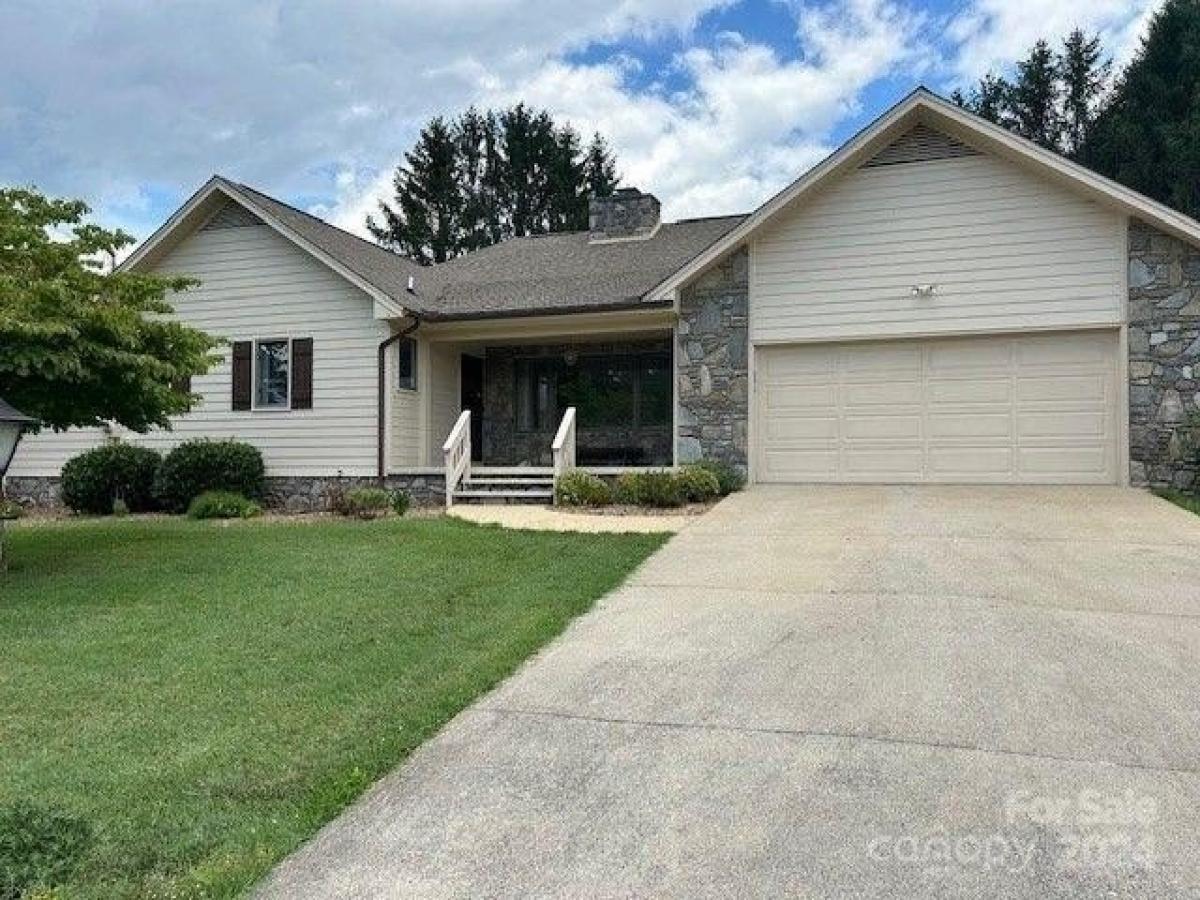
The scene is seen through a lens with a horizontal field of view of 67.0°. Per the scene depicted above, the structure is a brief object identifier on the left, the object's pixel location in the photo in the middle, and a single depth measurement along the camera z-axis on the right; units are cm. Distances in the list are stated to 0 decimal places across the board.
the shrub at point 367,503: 1270
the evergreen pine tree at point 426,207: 3788
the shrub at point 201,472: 1416
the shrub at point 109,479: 1452
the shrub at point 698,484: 1188
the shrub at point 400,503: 1266
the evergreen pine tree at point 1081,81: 2814
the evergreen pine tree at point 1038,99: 2862
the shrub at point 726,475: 1245
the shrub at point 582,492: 1208
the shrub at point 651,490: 1170
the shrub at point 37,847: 297
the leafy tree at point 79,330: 745
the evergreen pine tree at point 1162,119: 2430
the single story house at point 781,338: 1186
